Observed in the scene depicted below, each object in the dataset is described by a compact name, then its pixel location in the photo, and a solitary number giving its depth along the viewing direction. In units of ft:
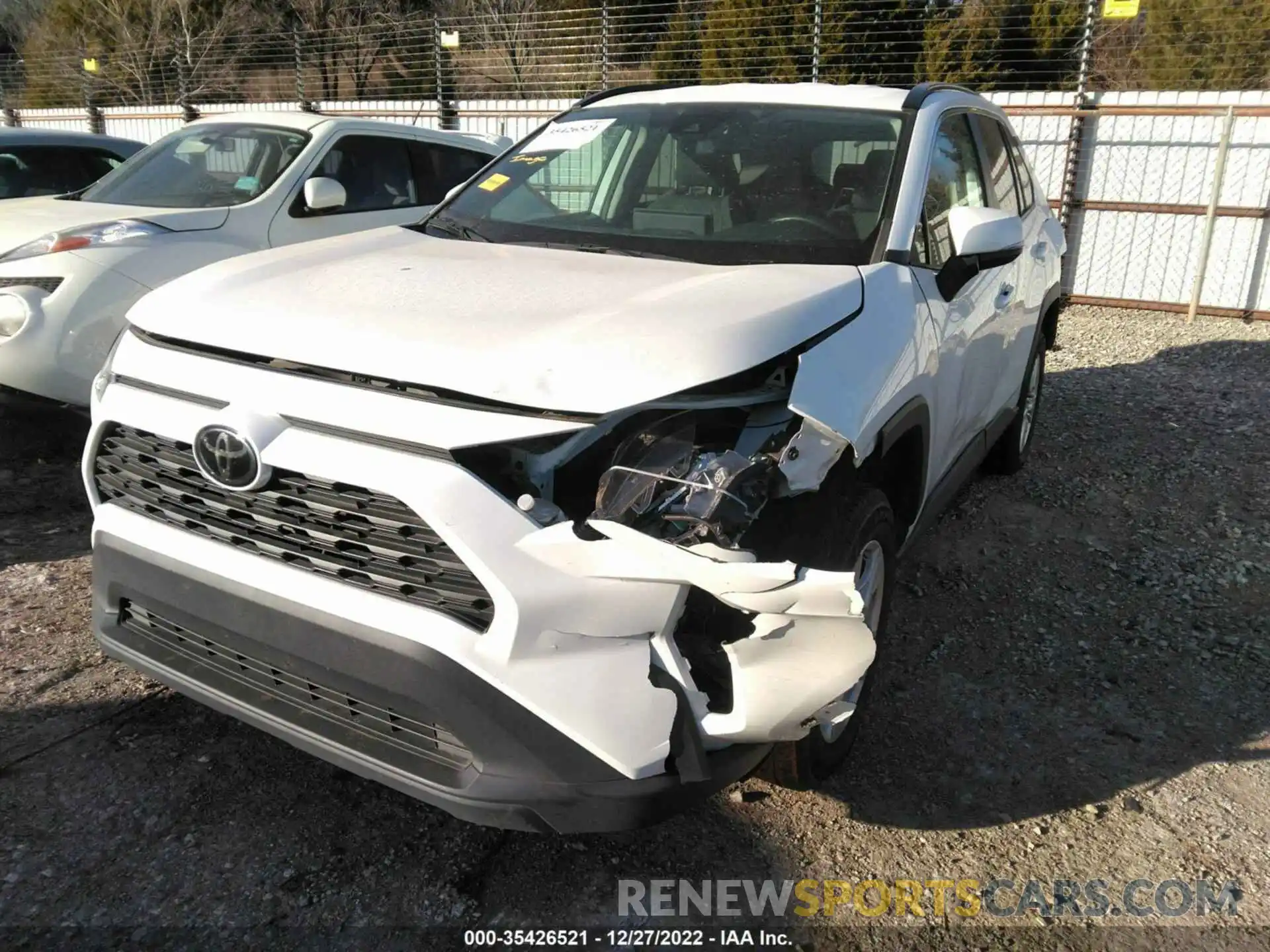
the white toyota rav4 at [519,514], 6.57
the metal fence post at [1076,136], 33.99
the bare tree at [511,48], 50.34
